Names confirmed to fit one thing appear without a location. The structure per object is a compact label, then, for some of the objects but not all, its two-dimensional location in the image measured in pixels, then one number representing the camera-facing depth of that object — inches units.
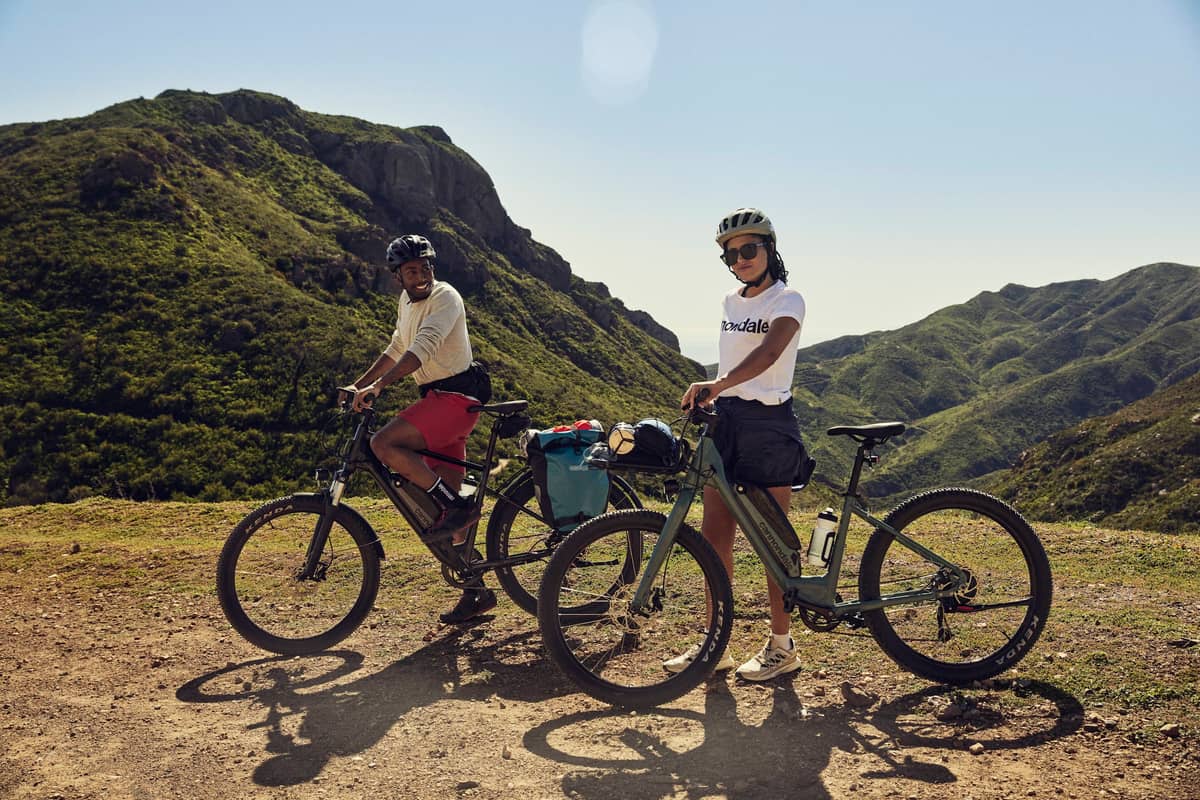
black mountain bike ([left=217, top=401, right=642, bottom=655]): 213.5
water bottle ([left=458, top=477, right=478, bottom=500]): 227.0
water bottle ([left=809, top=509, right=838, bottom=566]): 177.5
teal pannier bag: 217.5
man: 218.1
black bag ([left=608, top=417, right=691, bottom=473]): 171.6
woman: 175.8
